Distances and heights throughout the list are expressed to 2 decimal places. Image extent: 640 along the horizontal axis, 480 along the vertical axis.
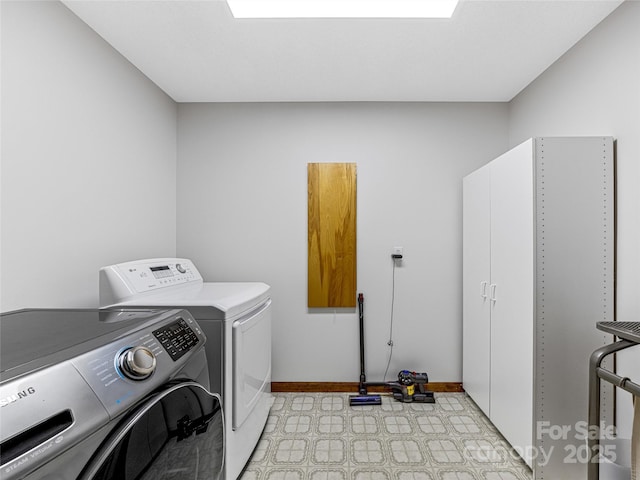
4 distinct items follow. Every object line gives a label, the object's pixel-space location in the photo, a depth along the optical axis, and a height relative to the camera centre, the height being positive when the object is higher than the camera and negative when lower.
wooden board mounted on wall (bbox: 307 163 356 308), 2.86 +0.08
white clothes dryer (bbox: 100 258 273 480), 1.57 -0.44
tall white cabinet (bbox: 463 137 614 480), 1.75 -0.23
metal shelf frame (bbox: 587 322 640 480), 1.32 -0.54
